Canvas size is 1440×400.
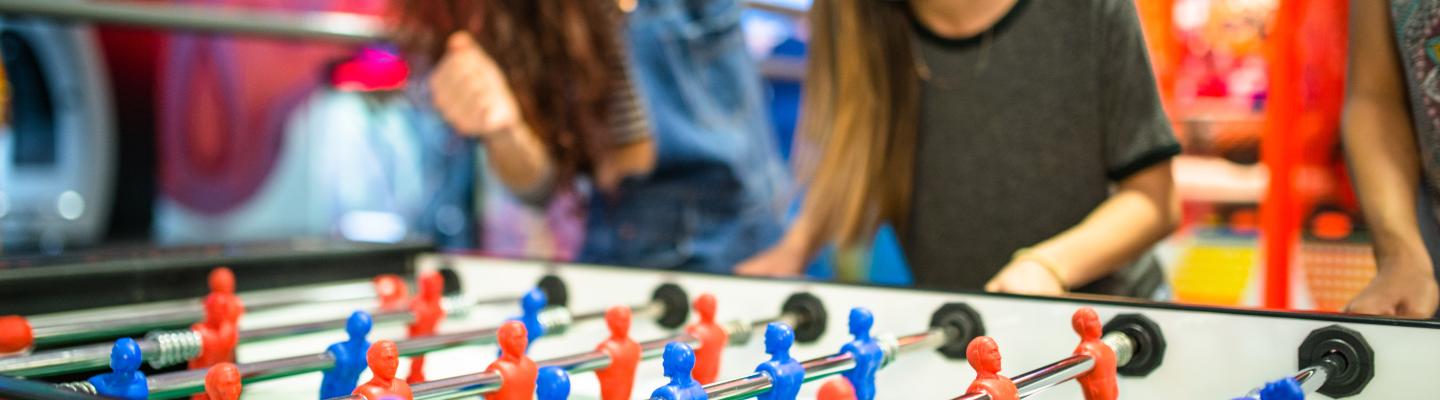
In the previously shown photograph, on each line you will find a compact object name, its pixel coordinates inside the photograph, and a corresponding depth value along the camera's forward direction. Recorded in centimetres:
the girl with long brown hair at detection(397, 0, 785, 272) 194
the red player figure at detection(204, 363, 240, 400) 72
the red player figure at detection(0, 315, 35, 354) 98
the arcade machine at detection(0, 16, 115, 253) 313
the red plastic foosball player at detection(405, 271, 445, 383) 117
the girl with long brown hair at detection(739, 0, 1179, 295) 122
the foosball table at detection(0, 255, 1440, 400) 77
